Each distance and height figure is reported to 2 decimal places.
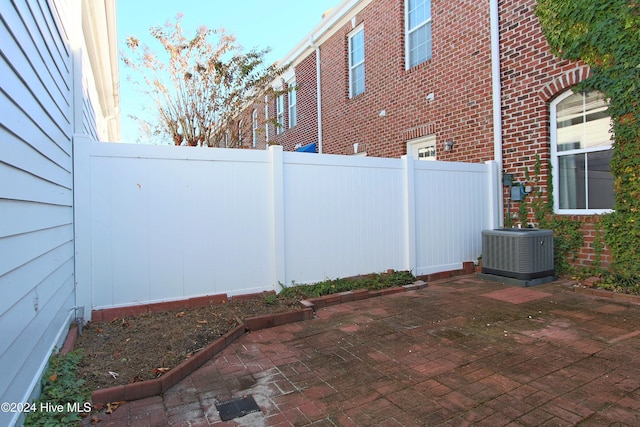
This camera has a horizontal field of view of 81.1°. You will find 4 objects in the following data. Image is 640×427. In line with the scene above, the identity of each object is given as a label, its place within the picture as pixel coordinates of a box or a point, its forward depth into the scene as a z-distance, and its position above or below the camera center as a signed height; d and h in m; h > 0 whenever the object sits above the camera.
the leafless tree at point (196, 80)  7.86 +3.00
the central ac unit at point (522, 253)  5.42 -0.61
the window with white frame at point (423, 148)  8.14 +1.51
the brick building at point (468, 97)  5.62 +2.31
